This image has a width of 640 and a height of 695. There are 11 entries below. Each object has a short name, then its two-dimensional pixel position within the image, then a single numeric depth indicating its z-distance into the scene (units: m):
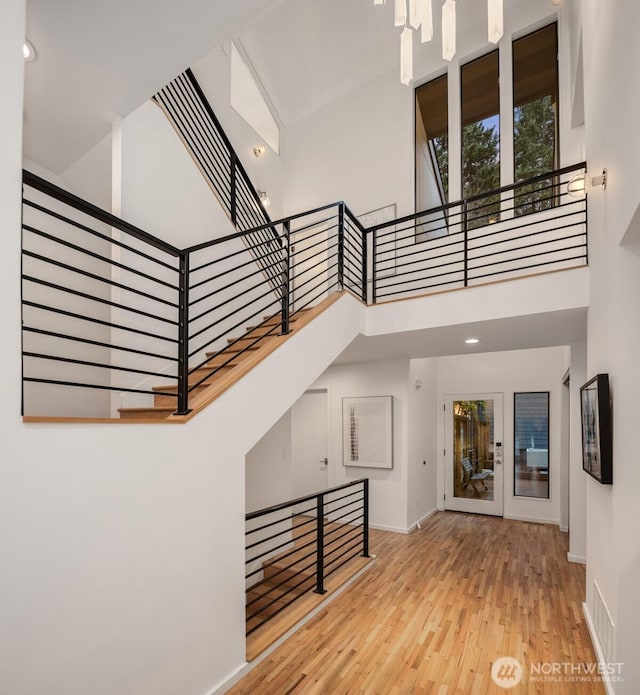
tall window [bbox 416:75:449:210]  6.16
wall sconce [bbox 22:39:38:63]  2.50
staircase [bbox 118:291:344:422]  2.61
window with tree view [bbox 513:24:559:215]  5.34
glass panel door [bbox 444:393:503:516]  7.02
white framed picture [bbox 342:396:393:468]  6.18
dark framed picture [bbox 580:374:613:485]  2.54
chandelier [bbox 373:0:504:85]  2.88
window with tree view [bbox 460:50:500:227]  5.74
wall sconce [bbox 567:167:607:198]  2.88
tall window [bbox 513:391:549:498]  6.68
